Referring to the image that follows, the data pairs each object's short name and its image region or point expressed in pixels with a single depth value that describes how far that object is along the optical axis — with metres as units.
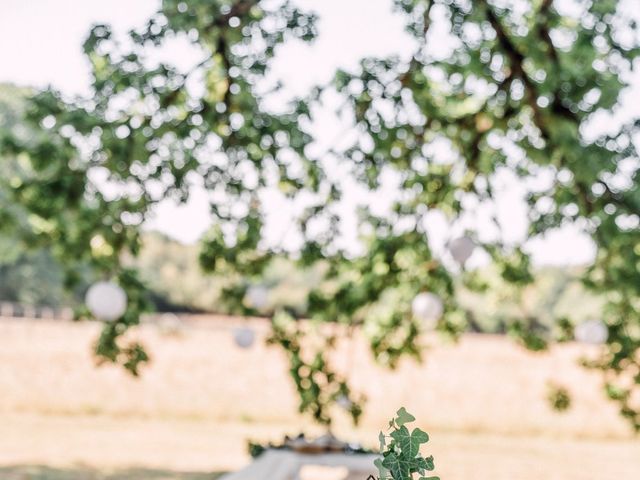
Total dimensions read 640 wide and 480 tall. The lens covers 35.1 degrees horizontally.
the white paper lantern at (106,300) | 5.65
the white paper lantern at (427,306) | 6.50
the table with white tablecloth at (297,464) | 5.43
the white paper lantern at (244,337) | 7.50
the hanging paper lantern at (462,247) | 6.29
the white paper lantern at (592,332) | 7.14
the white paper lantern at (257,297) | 6.93
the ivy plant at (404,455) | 2.19
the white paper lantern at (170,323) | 18.28
